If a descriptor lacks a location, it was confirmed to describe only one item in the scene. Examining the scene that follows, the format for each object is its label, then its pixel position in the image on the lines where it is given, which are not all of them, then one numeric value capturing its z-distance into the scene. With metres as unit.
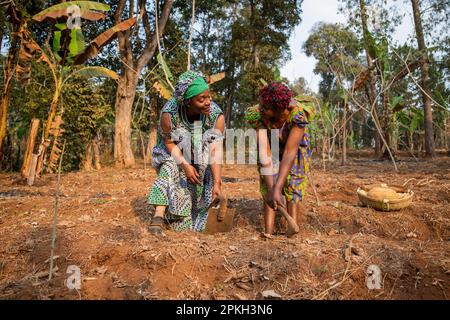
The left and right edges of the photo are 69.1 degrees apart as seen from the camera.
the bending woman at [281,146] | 2.34
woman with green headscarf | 2.60
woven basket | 3.17
